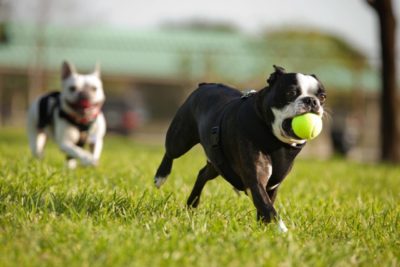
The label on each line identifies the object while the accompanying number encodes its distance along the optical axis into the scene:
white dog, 18.19
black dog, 9.45
